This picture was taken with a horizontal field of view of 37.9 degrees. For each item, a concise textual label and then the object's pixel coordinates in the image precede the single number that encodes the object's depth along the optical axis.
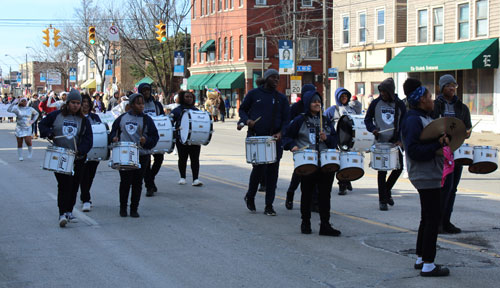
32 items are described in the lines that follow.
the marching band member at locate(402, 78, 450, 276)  6.88
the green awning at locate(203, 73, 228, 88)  59.27
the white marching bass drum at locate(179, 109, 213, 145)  13.16
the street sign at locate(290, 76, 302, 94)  37.78
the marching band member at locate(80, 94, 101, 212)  11.14
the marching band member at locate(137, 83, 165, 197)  12.62
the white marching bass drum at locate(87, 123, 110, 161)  10.88
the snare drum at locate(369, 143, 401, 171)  10.24
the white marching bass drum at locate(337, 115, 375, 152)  12.62
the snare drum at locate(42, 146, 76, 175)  9.41
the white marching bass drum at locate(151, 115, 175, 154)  12.30
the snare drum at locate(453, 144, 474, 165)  8.95
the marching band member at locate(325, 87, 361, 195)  12.84
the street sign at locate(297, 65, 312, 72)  38.12
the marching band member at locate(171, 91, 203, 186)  13.48
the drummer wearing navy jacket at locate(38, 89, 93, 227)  9.71
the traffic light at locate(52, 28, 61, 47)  40.12
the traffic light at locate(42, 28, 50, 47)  38.69
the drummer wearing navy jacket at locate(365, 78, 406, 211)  10.80
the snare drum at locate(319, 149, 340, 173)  8.65
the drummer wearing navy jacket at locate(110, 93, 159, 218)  10.45
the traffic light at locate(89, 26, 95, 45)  35.31
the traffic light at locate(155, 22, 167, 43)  33.81
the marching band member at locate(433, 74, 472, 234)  9.15
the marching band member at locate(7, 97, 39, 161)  20.41
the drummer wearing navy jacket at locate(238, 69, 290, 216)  10.67
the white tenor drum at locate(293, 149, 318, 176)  8.61
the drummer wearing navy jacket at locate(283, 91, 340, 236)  8.98
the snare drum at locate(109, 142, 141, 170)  9.99
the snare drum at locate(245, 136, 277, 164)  10.18
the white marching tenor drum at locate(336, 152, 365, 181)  8.64
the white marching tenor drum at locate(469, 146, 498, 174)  9.01
